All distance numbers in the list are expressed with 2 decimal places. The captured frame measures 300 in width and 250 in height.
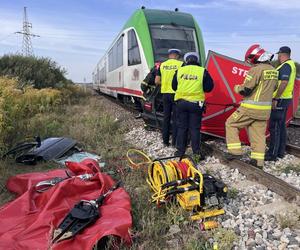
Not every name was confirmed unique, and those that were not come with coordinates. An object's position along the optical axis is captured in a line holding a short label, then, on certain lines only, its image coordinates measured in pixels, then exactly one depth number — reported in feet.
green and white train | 22.78
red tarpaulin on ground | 7.35
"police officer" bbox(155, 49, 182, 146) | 16.76
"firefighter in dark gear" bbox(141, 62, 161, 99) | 17.99
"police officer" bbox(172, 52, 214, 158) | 14.10
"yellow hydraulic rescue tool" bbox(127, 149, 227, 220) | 8.93
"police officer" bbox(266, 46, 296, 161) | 13.98
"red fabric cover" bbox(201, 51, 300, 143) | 15.65
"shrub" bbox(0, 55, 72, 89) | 45.89
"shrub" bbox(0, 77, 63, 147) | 13.54
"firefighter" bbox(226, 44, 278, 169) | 12.91
